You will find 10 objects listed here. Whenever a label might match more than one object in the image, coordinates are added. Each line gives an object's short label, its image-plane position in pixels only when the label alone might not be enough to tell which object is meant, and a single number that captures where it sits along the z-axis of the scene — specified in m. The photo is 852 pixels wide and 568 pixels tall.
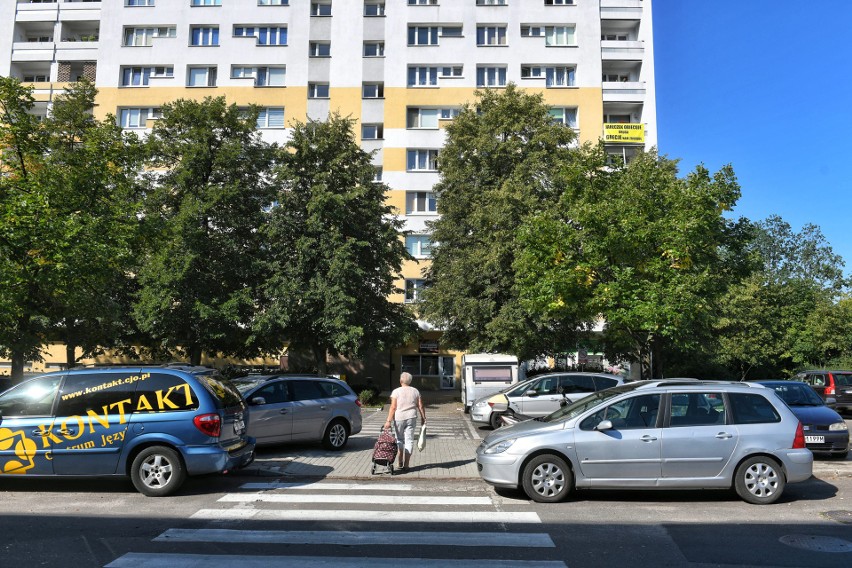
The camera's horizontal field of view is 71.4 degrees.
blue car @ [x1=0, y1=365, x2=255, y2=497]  8.06
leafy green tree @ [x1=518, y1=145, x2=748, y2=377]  15.25
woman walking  9.83
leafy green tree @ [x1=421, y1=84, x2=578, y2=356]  23.41
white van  21.05
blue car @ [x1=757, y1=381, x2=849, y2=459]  11.34
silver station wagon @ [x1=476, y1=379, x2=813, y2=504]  7.73
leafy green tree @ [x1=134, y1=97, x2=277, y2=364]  23.22
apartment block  36.25
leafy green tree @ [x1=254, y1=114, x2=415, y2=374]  23.70
